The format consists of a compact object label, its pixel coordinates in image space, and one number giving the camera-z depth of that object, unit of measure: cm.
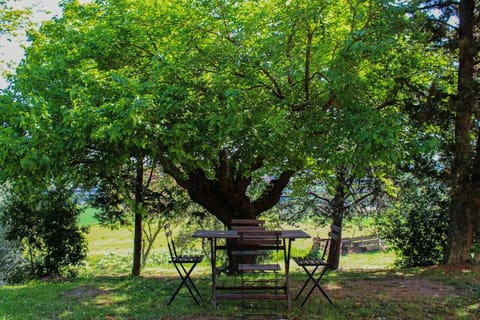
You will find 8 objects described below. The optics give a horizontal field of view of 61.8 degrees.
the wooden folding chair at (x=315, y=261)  508
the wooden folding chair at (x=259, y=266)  486
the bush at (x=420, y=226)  989
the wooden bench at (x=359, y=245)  1873
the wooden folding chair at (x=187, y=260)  529
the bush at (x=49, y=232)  1020
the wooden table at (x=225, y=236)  493
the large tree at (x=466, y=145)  689
